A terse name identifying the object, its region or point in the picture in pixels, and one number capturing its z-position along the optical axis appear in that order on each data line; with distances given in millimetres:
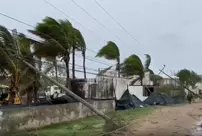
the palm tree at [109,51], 34000
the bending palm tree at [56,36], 20312
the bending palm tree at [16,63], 14380
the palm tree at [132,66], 40531
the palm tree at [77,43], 24328
